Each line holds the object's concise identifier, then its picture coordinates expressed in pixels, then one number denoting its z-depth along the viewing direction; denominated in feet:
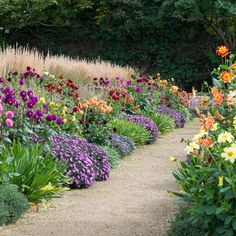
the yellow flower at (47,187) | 17.80
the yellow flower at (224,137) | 12.28
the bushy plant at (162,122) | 38.65
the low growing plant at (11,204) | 15.67
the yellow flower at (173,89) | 47.37
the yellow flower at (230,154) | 11.63
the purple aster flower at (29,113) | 19.72
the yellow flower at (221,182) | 11.55
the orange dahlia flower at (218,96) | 15.60
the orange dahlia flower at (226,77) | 15.81
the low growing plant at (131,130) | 31.37
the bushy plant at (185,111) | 48.17
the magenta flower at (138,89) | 38.27
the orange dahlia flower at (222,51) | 18.01
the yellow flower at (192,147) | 12.66
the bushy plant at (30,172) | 17.30
